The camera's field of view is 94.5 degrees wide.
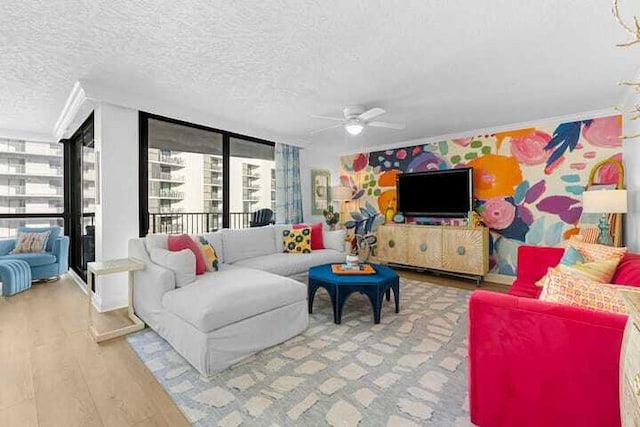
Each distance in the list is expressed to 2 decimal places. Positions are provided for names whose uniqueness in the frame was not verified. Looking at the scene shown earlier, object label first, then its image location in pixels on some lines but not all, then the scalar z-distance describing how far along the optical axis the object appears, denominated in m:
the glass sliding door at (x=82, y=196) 3.70
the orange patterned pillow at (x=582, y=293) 1.24
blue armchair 3.97
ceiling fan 3.30
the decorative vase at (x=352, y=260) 3.19
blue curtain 5.07
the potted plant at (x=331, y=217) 5.58
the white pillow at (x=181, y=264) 2.51
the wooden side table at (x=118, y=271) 2.50
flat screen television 4.50
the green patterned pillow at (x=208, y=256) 2.96
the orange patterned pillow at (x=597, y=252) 1.99
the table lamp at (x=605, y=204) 2.75
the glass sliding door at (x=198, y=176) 3.61
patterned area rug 1.60
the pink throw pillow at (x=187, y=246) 2.82
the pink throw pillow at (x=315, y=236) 4.32
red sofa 1.15
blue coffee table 2.75
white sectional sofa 2.01
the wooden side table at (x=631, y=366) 0.81
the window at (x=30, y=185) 4.45
